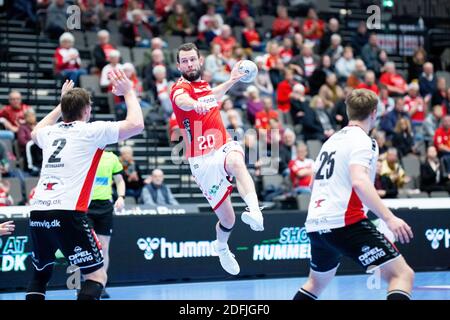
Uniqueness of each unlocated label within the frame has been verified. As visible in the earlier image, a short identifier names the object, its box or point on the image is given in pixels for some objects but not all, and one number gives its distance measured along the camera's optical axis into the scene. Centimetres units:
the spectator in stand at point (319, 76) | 2348
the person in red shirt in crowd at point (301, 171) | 1923
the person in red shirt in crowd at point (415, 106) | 2370
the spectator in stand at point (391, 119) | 2278
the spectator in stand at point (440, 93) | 2481
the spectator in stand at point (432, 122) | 2362
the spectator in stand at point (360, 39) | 2580
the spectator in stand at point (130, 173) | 1794
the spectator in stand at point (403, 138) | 2242
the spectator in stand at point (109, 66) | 1918
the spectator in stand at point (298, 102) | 2166
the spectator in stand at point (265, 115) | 2028
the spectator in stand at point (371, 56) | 2520
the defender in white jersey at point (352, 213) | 814
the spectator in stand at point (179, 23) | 2372
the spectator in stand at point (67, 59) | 1967
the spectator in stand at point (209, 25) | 2355
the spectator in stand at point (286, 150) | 2003
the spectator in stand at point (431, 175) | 2128
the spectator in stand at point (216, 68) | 2125
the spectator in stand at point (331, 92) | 2269
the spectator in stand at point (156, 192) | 1777
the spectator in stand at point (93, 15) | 2208
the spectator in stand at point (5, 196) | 1595
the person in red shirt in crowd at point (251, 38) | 2428
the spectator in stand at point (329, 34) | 2548
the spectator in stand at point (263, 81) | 2195
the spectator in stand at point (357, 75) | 2352
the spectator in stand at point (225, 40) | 2258
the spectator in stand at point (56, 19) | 2100
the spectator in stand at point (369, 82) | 2280
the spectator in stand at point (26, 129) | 1766
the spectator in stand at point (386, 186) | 1983
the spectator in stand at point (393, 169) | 2061
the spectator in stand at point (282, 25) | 2527
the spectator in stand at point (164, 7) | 2416
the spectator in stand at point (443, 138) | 2203
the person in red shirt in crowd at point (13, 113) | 1803
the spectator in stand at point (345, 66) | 2424
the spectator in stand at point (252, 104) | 2093
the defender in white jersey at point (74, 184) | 879
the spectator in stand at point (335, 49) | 2450
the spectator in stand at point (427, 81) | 2492
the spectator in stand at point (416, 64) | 2627
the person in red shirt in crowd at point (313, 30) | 2575
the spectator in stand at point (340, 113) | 2200
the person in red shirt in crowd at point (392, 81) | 2442
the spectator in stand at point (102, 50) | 2043
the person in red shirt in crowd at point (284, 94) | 2217
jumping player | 1122
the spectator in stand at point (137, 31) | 2241
